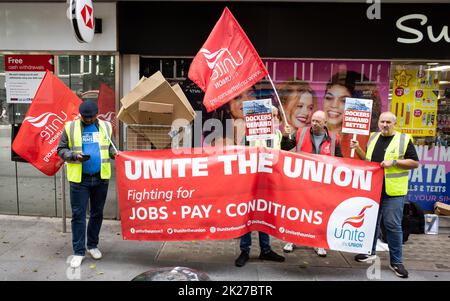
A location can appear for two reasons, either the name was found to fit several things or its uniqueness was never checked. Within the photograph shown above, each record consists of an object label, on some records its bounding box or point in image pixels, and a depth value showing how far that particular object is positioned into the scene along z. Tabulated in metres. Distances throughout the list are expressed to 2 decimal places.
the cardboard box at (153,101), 5.35
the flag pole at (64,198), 6.16
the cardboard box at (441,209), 6.88
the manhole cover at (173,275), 2.66
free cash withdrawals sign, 7.02
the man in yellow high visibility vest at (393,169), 4.77
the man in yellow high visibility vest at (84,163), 4.93
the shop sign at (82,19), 5.70
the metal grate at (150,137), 5.59
